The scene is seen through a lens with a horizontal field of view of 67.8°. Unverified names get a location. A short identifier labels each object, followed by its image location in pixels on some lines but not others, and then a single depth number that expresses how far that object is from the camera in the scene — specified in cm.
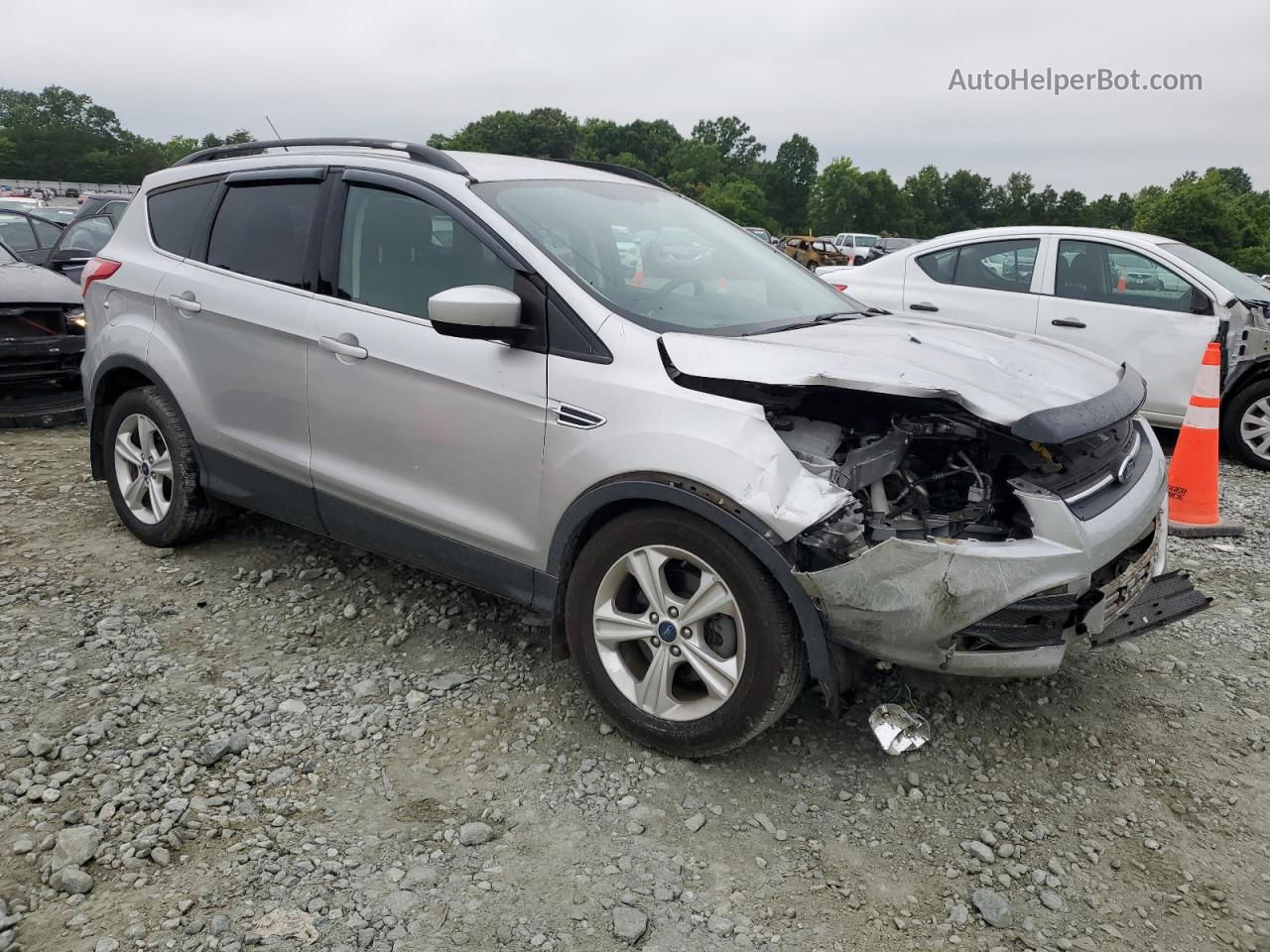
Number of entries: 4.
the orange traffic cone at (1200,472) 520
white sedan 663
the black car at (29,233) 1041
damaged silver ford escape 262
